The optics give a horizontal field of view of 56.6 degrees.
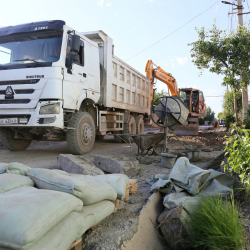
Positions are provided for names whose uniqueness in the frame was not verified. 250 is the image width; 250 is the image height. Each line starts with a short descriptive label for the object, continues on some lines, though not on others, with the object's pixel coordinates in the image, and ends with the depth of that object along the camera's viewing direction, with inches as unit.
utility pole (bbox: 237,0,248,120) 433.6
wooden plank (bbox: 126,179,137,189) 114.3
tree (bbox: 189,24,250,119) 416.2
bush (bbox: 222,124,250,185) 97.3
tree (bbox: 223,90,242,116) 749.8
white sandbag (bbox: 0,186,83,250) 52.2
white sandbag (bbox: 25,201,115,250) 59.6
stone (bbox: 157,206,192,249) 89.0
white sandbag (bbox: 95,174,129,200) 99.3
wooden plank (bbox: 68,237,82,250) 69.5
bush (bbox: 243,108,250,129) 285.4
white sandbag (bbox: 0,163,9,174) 95.2
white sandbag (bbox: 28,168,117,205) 77.2
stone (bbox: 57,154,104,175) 143.6
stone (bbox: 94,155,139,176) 157.6
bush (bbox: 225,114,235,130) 530.0
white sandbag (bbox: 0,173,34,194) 76.7
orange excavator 472.4
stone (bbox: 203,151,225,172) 161.0
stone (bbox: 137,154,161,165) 212.4
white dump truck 197.9
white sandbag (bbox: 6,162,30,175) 94.0
